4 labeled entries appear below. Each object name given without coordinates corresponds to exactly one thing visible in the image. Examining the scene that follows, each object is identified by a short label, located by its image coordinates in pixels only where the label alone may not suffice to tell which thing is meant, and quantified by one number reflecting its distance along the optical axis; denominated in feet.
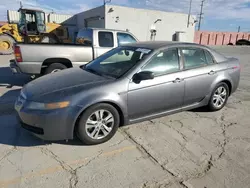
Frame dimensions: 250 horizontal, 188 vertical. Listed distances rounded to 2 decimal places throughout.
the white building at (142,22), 71.87
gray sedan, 9.24
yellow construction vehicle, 44.56
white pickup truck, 17.85
